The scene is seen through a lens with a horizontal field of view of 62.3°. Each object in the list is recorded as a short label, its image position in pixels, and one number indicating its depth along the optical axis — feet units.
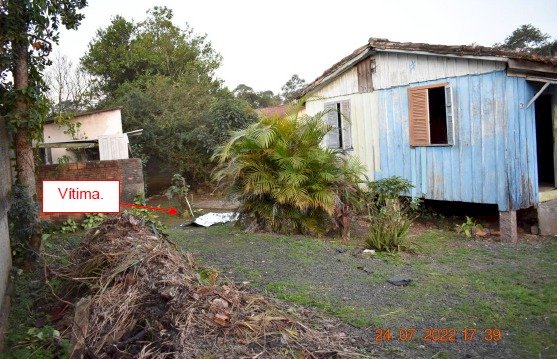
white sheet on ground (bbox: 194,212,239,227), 30.94
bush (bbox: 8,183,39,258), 18.74
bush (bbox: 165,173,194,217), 37.98
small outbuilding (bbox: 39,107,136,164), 39.42
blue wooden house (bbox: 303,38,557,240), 22.09
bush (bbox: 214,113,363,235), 23.80
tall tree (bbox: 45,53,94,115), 47.52
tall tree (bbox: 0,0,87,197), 17.93
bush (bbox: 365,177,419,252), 20.65
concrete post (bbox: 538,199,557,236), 16.29
